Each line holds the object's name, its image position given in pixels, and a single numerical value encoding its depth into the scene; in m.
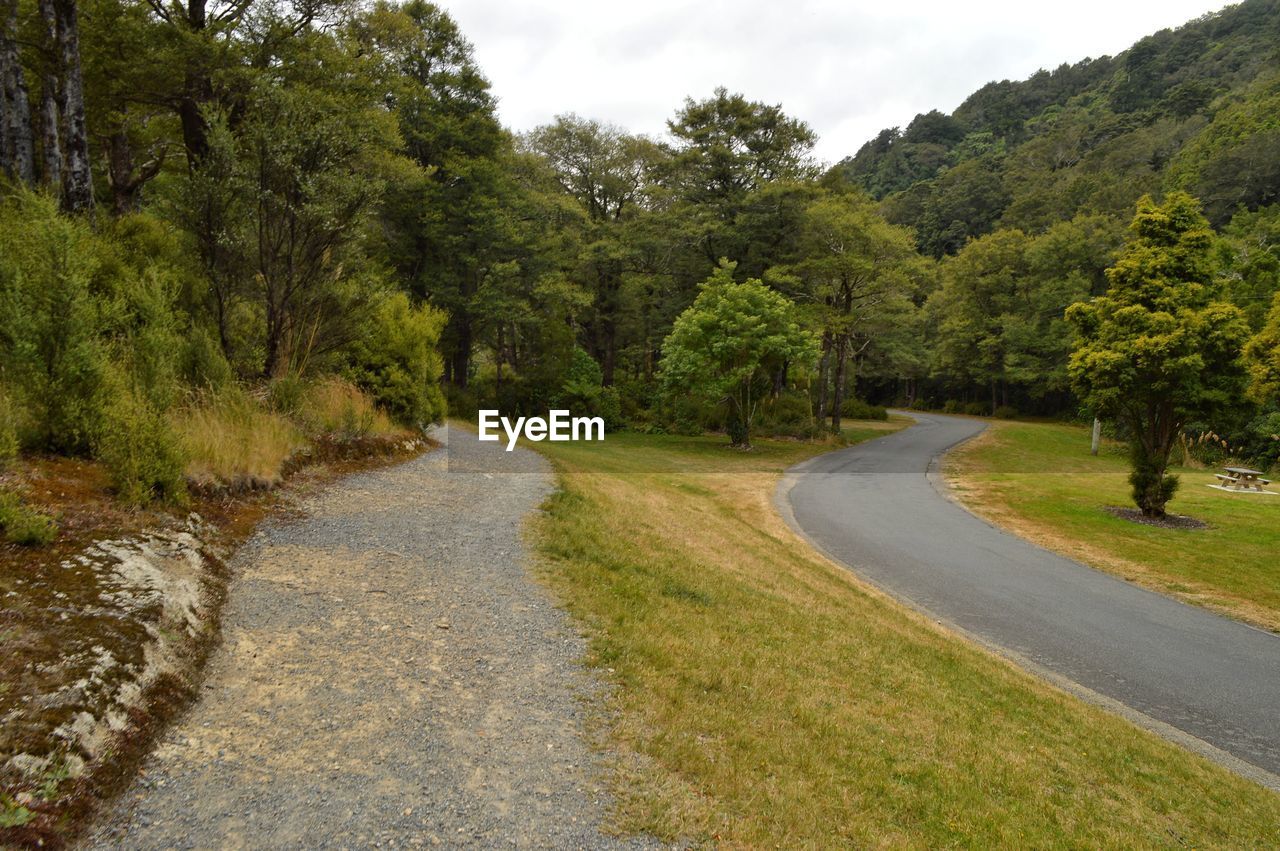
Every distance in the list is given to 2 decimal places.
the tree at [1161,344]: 13.37
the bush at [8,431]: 4.55
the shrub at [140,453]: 5.16
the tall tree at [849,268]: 26.92
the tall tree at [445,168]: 25.20
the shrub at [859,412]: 45.06
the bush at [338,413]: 10.03
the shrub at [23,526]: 3.93
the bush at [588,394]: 28.94
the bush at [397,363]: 13.19
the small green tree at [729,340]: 22.97
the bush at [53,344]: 5.36
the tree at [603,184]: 33.25
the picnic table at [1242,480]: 18.36
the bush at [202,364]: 8.50
